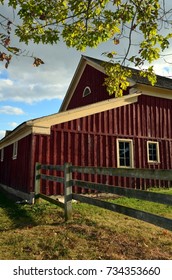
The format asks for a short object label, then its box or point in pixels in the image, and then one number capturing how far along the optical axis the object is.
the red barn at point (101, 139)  8.38
